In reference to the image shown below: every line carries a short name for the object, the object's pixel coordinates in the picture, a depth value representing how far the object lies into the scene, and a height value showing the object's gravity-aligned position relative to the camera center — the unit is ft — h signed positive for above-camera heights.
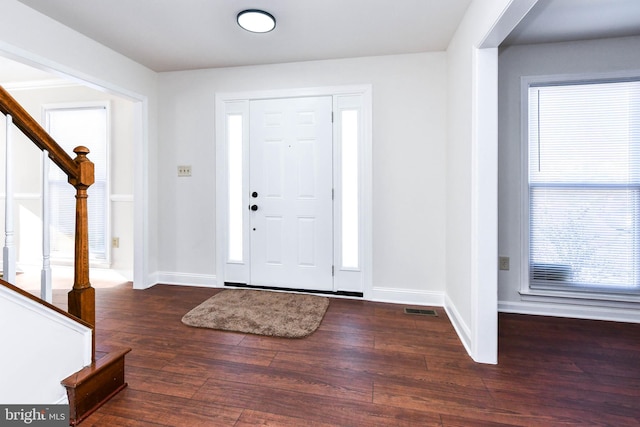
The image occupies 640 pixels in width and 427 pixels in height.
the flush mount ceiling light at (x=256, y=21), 7.42 +4.83
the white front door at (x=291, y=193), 10.44 +0.71
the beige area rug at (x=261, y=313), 7.88 -2.88
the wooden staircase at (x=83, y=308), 4.65 -1.60
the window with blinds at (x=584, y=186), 8.43 +0.74
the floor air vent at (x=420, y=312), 9.02 -2.97
